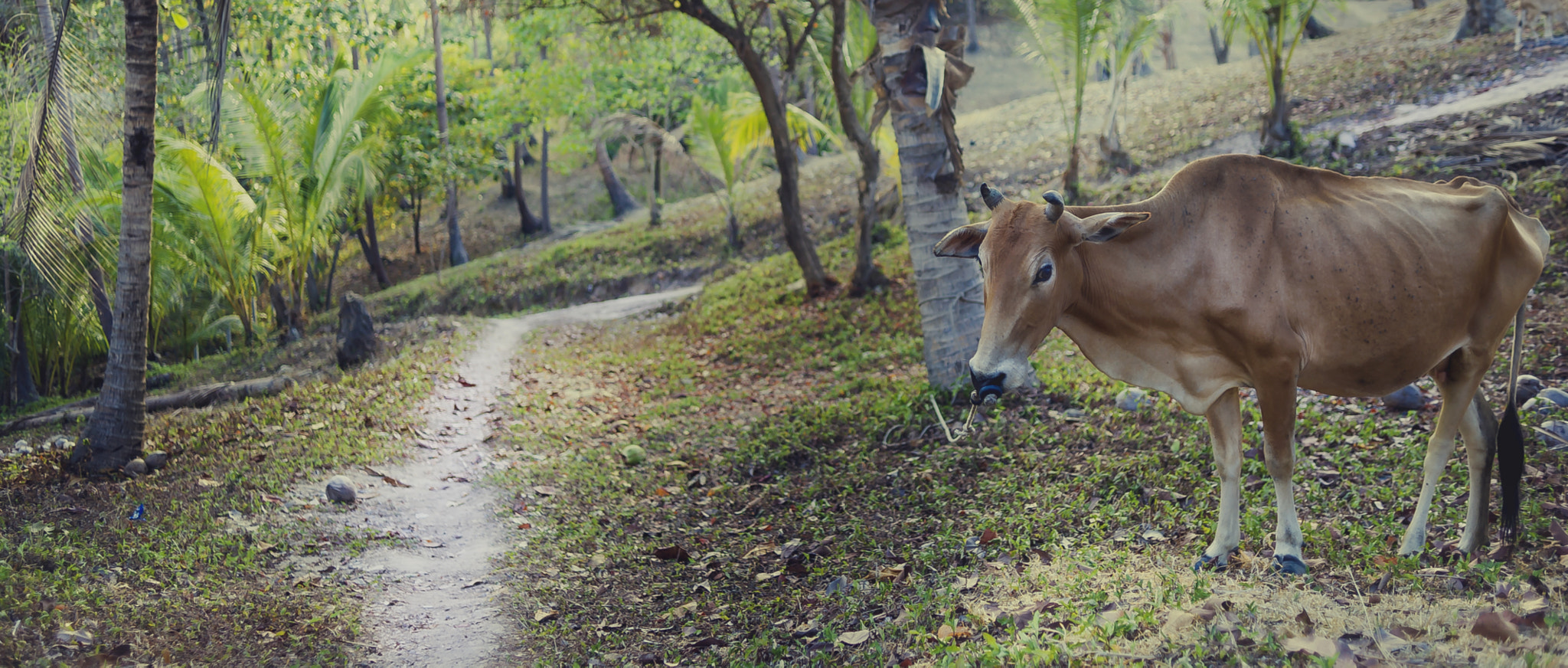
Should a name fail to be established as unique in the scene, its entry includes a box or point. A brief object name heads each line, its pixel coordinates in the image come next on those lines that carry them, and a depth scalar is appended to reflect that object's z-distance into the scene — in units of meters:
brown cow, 4.14
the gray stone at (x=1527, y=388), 6.40
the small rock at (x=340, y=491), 6.93
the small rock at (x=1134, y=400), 7.43
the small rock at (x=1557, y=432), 5.64
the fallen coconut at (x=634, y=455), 8.20
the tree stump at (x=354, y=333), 11.75
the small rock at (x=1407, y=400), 6.66
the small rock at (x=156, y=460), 7.47
